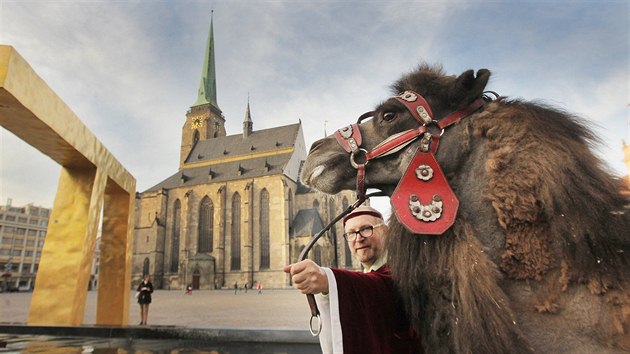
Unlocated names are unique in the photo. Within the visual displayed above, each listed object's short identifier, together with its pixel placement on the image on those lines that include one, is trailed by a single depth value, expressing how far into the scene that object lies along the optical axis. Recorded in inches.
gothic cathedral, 1472.7
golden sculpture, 175.8
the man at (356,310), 59.6
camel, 47.4
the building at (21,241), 2338.8
